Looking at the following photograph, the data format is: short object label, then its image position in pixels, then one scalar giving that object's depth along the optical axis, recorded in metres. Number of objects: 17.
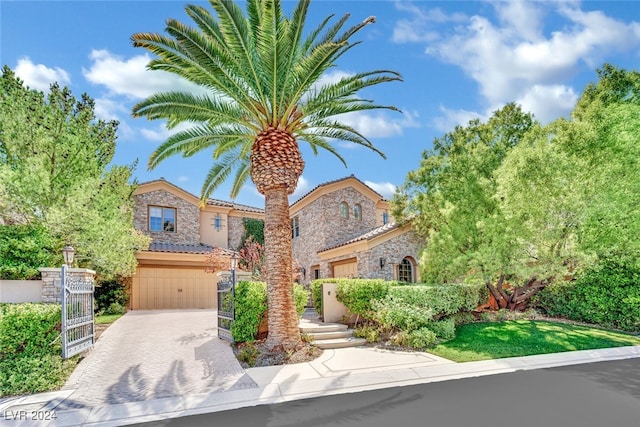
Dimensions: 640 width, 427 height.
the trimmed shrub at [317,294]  15.07
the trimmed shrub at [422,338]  11.95
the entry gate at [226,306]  11.70
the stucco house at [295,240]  20.75
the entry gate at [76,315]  8.98
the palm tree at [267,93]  9.88
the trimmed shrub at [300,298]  12.33
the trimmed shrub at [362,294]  13.72
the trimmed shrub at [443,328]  12.66
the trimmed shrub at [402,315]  12.71
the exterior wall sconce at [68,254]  10.74
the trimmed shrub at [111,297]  19.86
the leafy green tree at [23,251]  10.54
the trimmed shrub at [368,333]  12.62
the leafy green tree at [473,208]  14.37
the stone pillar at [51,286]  10.26
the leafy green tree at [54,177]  11.33
